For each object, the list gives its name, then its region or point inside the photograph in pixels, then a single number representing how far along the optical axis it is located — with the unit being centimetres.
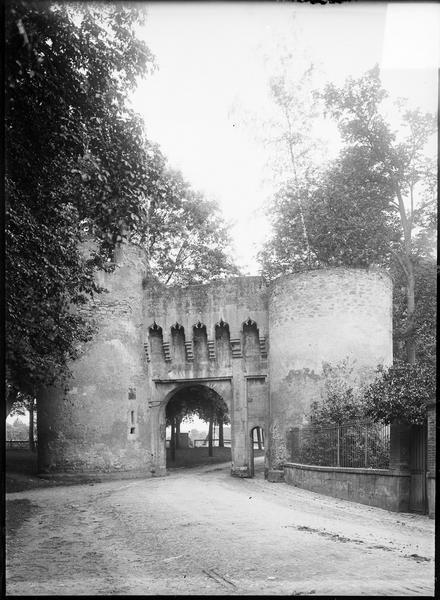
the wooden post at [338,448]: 1653
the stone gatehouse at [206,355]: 2144
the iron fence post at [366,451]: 1512
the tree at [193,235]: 3334
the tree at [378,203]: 2503
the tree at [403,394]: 1325
